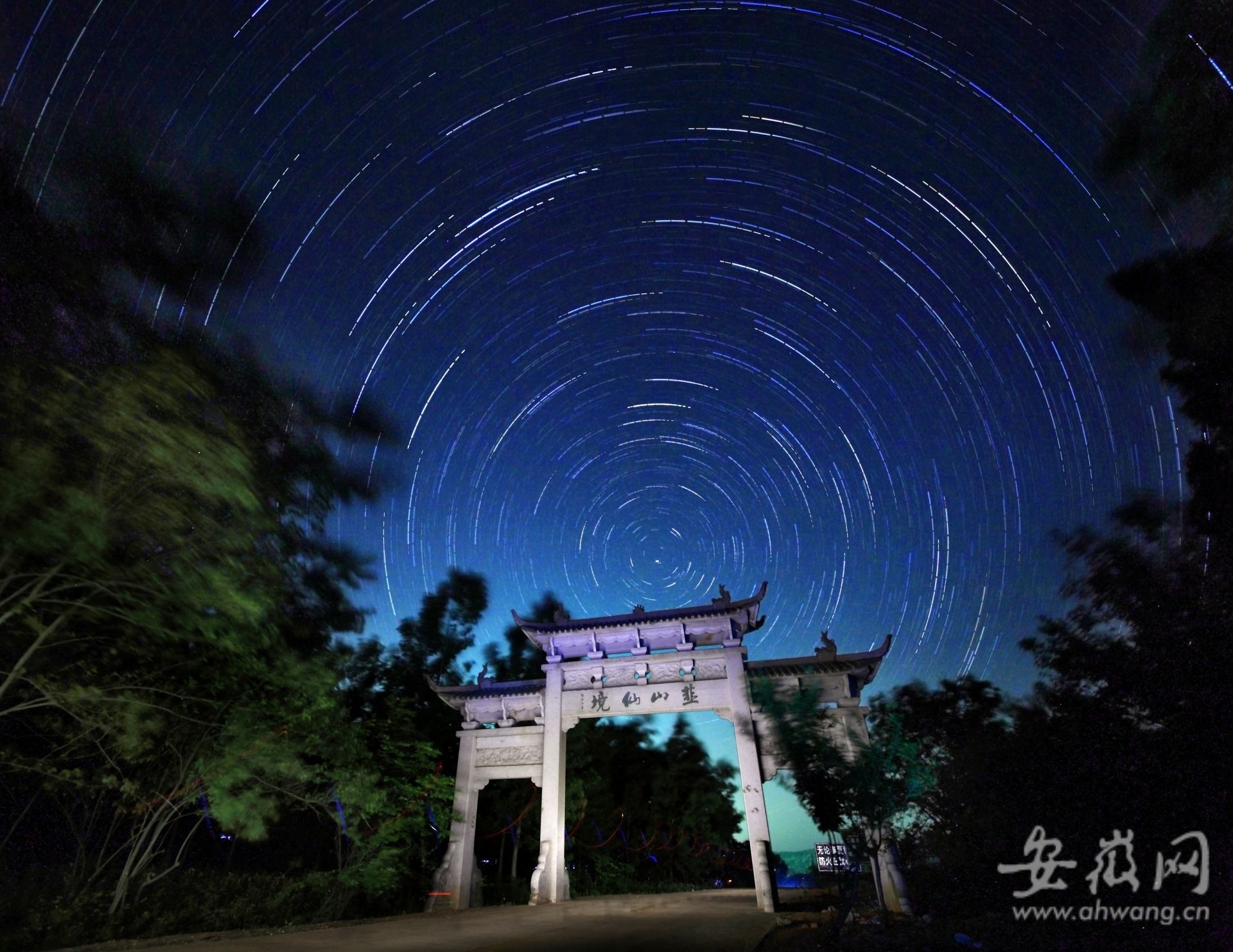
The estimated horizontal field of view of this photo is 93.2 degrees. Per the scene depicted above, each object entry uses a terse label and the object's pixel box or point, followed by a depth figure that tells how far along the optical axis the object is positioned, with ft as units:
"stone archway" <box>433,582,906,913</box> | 46.06
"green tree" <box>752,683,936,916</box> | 26.22
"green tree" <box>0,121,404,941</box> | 18.95
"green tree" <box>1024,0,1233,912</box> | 25.08
